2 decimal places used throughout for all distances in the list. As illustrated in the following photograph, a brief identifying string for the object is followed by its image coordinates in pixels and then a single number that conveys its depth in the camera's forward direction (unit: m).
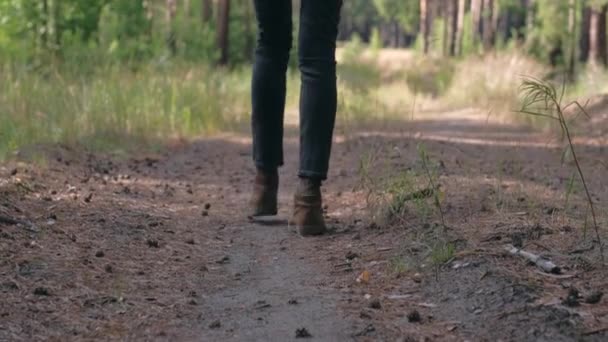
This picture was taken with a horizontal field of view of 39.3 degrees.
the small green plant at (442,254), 2.91
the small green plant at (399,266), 2.95
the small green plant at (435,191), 3.40
